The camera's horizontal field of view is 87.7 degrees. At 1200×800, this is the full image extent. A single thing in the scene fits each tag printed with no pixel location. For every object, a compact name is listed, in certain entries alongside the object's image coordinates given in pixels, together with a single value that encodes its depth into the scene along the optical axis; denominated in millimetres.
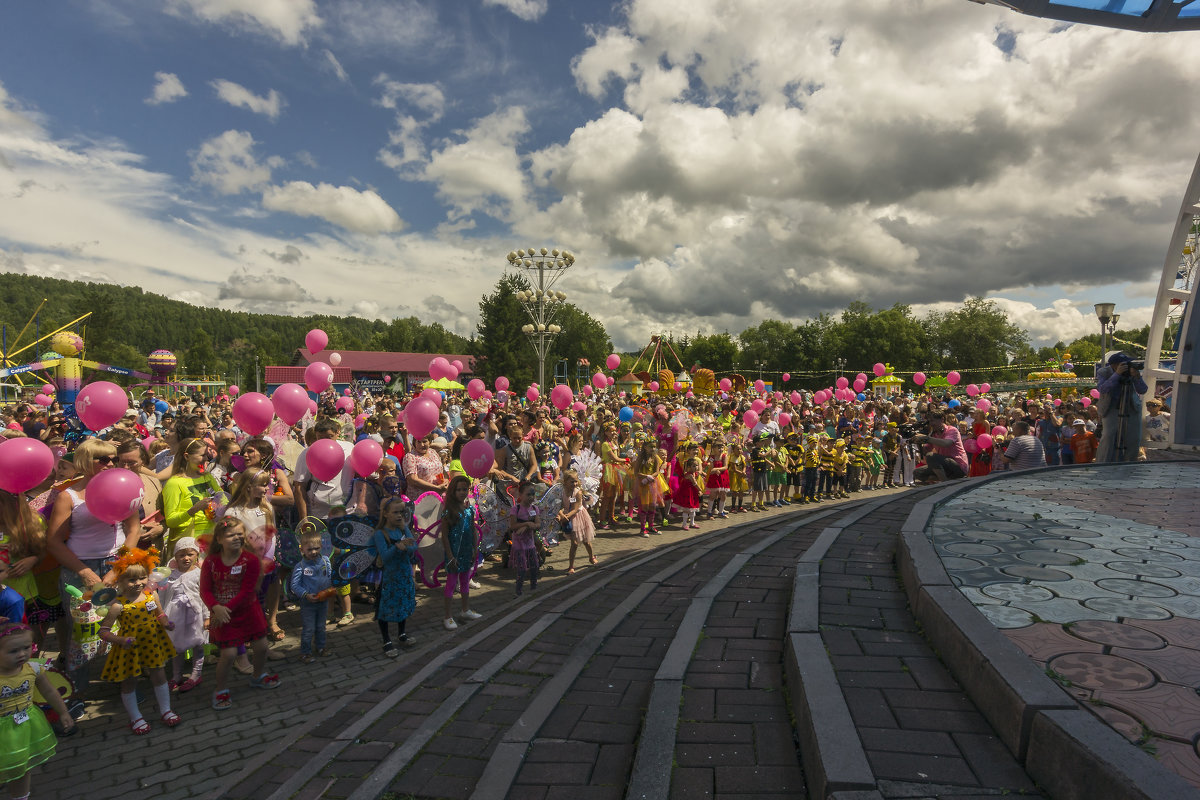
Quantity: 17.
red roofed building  66438
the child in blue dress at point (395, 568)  5195
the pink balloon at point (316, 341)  12578
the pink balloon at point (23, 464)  4016
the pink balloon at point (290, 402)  7145
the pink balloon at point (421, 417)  7039
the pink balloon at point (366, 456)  5902
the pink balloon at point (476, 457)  6344
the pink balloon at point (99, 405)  6180
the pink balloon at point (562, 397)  14391
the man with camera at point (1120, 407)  8781
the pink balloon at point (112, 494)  4328
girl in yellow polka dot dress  4098
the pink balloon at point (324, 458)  5754
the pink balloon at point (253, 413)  6469
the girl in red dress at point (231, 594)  4453
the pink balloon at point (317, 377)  9484
